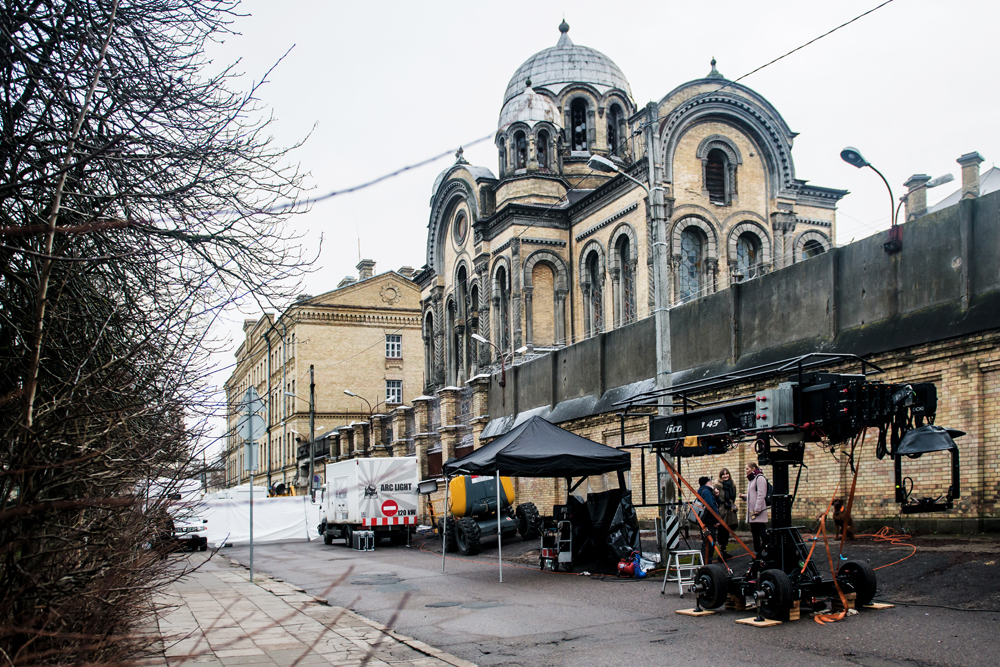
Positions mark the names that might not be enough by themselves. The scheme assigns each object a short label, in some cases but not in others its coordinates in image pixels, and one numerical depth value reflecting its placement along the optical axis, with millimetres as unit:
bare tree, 4312
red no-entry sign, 27406
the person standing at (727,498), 16922
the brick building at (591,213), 34688
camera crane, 9531
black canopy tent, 16562
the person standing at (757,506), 12969
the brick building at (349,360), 63031
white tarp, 32688
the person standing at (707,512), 14984
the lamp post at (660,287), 17484
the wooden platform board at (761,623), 9875
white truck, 27328
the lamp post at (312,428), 47906
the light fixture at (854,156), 19609
